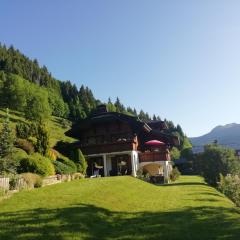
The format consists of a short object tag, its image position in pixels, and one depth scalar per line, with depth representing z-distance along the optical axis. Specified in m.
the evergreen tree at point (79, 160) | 23.99
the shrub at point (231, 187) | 21.84
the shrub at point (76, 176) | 19.67
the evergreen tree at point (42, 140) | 21.37
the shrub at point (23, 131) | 26.63
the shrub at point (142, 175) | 25.43
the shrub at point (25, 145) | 22.08
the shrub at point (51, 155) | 21.35
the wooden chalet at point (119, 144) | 27.92
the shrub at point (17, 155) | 16.75
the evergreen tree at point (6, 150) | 15.73
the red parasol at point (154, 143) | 30.32
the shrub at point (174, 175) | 30.78
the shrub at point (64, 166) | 19.92
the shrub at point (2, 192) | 11.05
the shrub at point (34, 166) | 16.12
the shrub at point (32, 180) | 13.40
